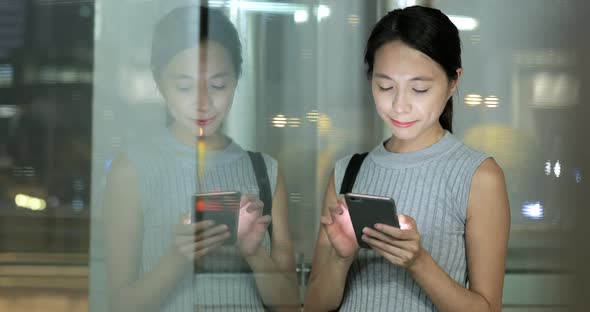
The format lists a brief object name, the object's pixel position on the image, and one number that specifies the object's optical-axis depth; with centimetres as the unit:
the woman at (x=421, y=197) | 219
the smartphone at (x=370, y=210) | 206
